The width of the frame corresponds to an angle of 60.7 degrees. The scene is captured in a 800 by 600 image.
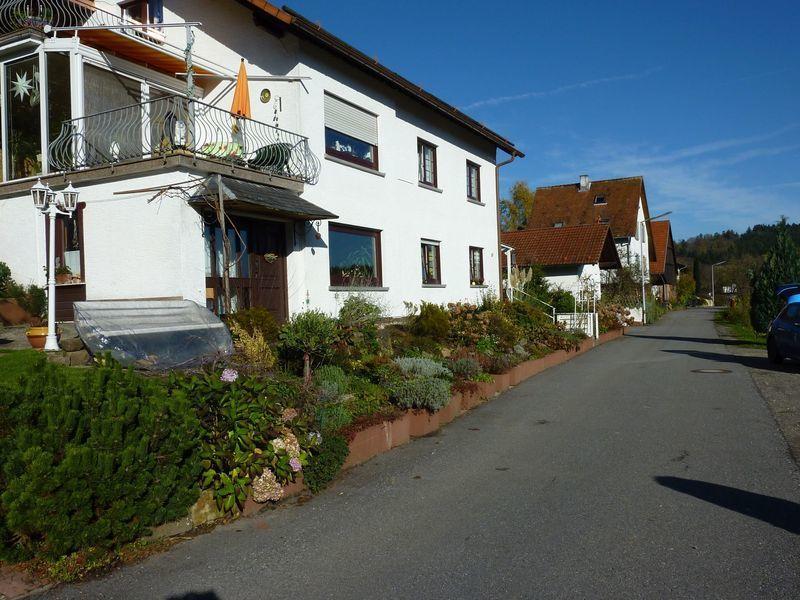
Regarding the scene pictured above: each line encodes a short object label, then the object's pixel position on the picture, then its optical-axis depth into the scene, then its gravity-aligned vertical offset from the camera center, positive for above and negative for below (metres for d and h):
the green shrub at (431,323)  13.77 -0.45
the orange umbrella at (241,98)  11.86 +3.65
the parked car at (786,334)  14.49 -0.93
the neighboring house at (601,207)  47.81 +6.68
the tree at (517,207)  58.22 +7.85
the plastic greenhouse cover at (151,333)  7.45 -0.28
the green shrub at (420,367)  9.73 -0.95
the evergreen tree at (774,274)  22.22 +0.56
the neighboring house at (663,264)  61.12 +2.96
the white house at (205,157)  10.40 +2.71
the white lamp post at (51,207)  8.57 +1.45
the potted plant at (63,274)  10.96 +0.60
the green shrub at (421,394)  8.66 -1.18
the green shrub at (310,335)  8.20 -0.36
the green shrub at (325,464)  6.20 -1.48
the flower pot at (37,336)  8.71 -0.31
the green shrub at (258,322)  9.84 -0.23
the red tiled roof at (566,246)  31.80 +2.50
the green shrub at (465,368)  11.23 -1.13
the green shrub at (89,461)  4.10 -0.97
